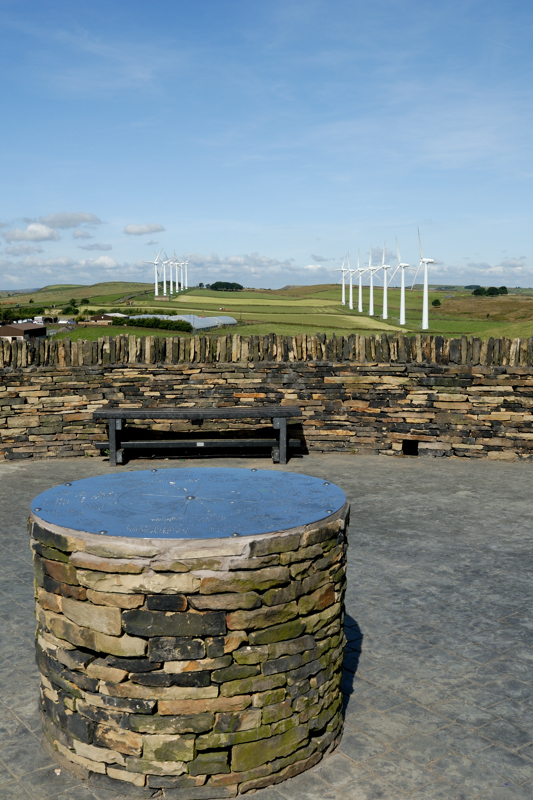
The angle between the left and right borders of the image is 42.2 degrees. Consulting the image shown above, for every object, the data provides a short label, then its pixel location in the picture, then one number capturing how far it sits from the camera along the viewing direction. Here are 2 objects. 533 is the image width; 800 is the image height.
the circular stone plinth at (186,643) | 3.49
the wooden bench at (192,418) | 11.27
